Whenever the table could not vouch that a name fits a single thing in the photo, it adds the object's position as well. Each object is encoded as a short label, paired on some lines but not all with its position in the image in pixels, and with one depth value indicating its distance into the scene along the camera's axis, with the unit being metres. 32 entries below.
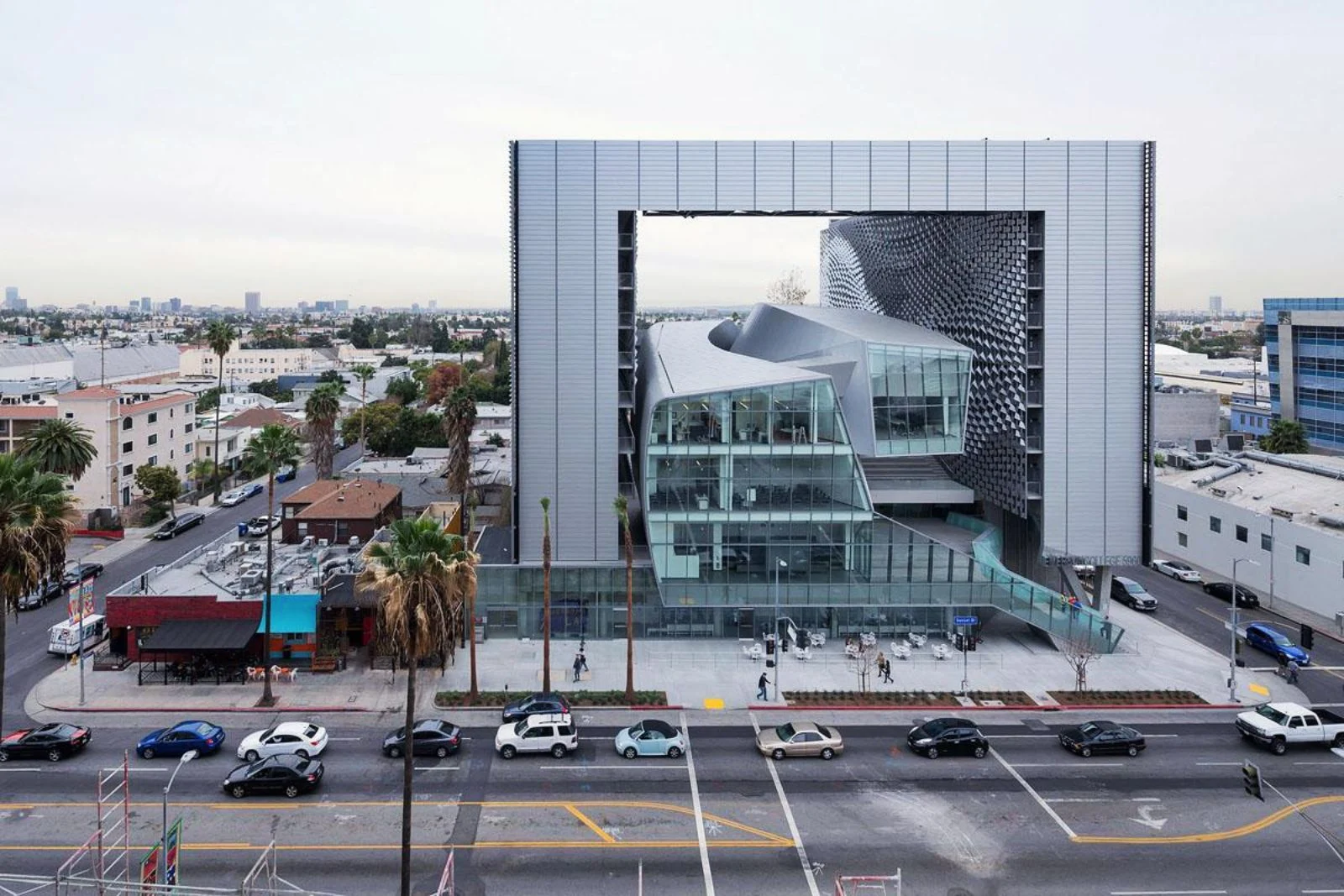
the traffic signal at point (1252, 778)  26.84
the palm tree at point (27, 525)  30.83
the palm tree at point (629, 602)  38.62
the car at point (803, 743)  33.12
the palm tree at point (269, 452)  39.88
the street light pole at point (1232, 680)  39.63
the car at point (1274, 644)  44.25
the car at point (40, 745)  32.38
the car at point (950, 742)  33.38
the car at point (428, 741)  32.72
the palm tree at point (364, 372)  96.31
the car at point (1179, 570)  61.56
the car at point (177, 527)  69.38
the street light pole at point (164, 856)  20.41
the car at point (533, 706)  35.97
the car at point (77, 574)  57.09
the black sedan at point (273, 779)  29.56
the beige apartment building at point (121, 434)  75.88
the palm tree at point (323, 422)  79.81
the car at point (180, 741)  32.75
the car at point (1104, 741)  33.50
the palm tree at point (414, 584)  24.81
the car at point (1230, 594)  54.84
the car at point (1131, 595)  54.56
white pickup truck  34.03
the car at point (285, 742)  32.22
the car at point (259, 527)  58.45
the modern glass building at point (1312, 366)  92.38
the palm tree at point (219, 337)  89.44
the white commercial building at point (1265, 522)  52.88
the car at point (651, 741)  33.12
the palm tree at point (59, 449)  59.88
